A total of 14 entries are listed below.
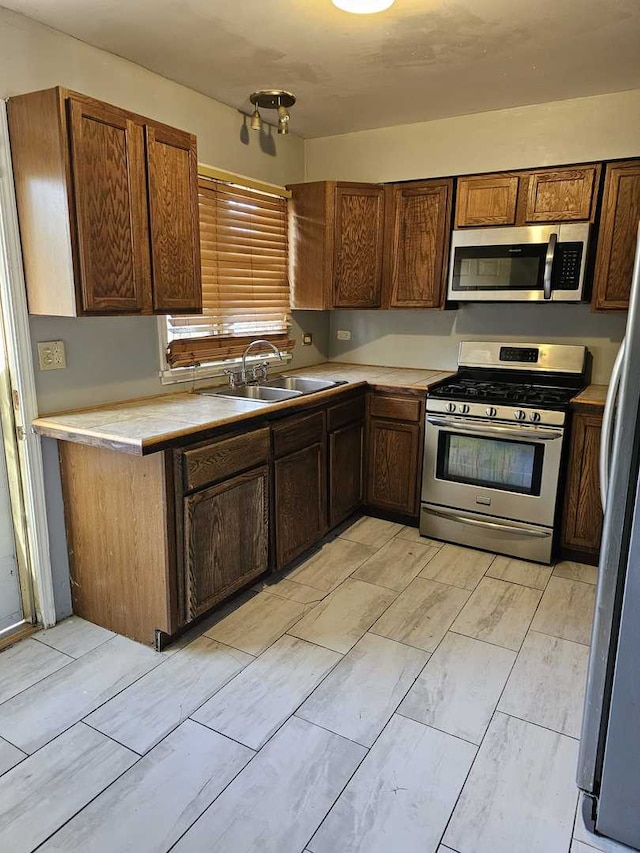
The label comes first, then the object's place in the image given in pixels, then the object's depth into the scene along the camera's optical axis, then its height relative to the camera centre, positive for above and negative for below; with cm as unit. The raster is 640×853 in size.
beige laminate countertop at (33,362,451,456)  206 -49
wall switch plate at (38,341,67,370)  229 -23
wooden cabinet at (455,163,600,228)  304 +59
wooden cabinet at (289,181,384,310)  353 +37
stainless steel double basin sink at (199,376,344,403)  314 -50
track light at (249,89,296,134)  289 +103
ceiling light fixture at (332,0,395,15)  188 +98
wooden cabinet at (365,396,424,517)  340 -92
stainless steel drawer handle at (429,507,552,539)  307 -122
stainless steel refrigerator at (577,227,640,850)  138 -83
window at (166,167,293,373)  302 +13
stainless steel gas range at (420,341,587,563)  299 -82
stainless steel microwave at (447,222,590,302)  307 +23
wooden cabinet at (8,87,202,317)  200 +36
